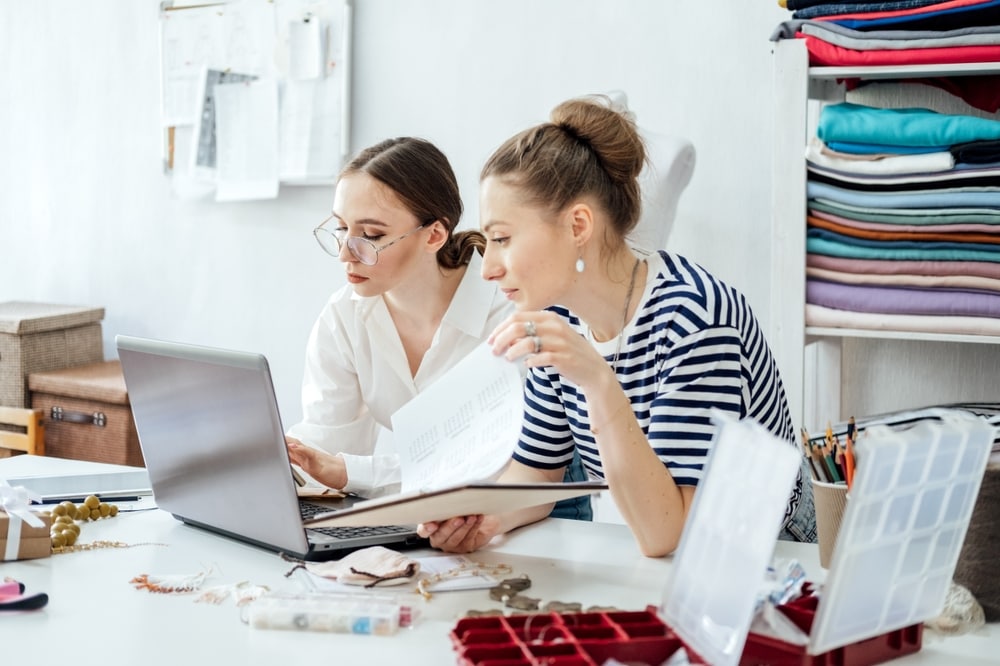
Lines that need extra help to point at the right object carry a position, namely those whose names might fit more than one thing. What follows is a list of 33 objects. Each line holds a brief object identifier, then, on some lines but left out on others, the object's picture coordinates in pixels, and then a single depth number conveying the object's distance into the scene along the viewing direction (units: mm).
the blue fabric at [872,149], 1861
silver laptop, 1193
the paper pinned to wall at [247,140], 3000
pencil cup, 1176
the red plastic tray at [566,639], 872
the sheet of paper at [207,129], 3104
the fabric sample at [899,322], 1832
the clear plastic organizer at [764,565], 831
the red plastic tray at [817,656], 891
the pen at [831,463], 1202
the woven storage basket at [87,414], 2875
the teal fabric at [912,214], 1811
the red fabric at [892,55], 1785
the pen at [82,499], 1491
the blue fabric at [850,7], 1827
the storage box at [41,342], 3031
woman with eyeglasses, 1895
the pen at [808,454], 1210
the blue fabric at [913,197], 1807
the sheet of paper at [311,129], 2908
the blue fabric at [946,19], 1781
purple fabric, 1828
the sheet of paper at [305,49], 2910
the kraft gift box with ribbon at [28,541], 1250
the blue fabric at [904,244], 1819
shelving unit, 1876
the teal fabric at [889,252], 1832
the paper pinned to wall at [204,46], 3012
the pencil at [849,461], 1133
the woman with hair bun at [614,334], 1288
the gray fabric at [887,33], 1777
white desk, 979
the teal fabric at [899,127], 1811
